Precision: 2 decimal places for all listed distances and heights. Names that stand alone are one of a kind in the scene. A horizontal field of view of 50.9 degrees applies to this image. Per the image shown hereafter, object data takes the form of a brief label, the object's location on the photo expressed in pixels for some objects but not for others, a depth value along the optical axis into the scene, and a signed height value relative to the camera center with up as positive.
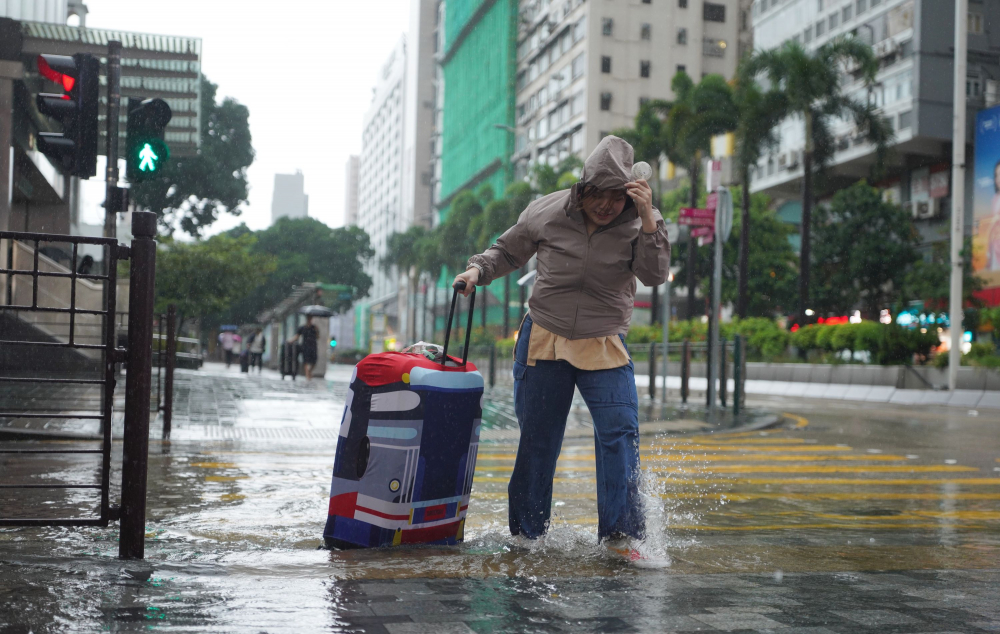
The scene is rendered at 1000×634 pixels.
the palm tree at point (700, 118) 40.19 +8.81
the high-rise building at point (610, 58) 72.44 +20.51
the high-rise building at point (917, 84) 48.41 +12.64
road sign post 15.04 +1.24
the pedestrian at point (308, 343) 26.41 -0.27
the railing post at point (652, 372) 18.04 -0.49
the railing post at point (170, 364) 9.41 -0.32
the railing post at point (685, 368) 17.12 -0.39
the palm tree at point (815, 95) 34.78 +8.65
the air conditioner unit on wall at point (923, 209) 51.12 +7.07
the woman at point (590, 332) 4.32 +0.04
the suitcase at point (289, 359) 26.81 -0.73
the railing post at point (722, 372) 15.88 -0.39
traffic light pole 9.38 +1.85
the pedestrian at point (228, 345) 46.28 -0.67
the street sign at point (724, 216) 15.31 +1.90
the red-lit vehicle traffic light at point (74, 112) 8.05 +1.63
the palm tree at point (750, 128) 37.00 +7.76
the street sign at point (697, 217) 15.76 +1.93
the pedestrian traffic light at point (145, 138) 8.70 +1.57
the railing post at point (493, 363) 24.55 -0.58
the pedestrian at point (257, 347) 35.87 -0.56
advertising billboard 45.12 +6.74
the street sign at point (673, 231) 16.27 +1.79
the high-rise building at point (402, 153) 126.31 +24.21
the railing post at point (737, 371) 14.95 -0.35
